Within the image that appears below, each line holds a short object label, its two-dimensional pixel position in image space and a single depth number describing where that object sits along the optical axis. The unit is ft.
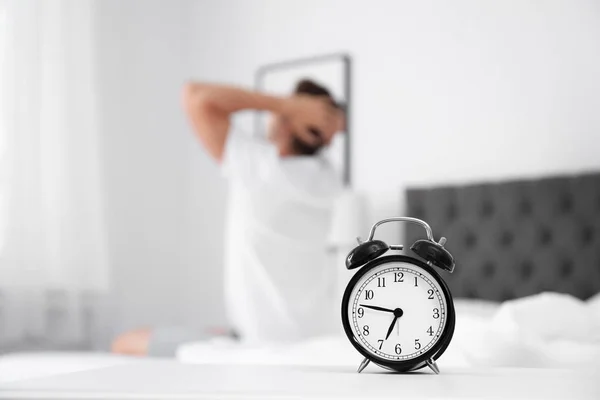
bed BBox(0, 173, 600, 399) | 2.14
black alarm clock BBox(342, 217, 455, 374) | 2.53
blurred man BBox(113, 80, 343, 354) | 8.04
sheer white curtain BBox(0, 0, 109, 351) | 9.39
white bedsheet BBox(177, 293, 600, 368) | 3.59
